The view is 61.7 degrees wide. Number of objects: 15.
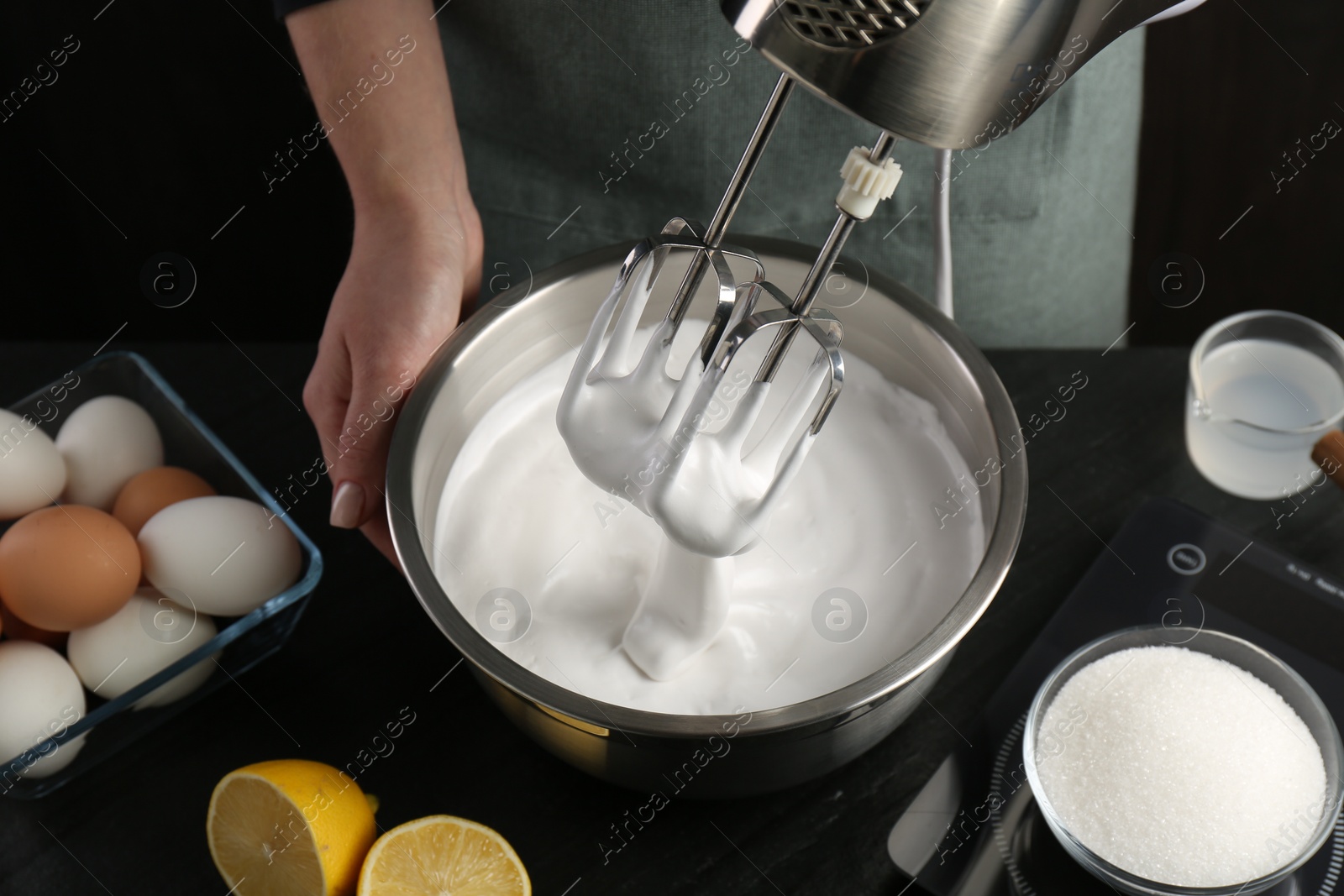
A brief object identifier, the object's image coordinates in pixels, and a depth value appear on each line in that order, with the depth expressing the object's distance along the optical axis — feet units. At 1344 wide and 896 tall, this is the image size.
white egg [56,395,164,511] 2.49
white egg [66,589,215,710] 2.26
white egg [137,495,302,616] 2.31
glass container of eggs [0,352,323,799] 2.21
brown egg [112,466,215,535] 2.43
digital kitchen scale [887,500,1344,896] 2.16
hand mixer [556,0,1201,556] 1.37
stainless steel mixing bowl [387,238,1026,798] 1.79
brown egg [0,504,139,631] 2.21
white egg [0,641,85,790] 2.14
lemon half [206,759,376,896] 2.02
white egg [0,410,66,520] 2.38
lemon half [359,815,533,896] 2.04
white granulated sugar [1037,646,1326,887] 2.07
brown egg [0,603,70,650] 2.30
